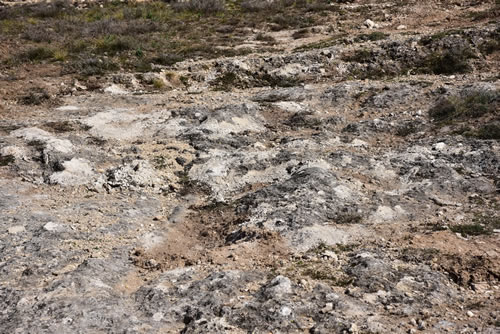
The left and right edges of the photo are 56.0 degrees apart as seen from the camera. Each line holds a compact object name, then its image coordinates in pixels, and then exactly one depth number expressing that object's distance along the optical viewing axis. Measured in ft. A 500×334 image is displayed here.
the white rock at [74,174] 31.89
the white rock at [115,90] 49.01
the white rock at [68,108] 44.45
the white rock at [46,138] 34.71
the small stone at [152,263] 23.76
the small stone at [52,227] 25.71
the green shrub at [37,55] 57.93
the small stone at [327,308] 19.08
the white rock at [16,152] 33.83
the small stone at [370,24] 65.21
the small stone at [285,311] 18.85
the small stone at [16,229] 25.38
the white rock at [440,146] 33.27
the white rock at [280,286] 20.17
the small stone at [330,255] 23.06
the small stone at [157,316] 19.45
